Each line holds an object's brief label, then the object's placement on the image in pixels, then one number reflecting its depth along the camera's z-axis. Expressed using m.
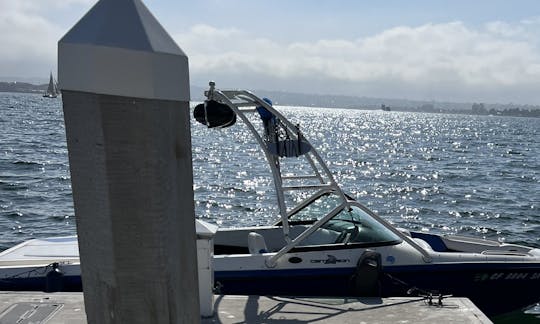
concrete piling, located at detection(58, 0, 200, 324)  2.10
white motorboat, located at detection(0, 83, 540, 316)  7.21
